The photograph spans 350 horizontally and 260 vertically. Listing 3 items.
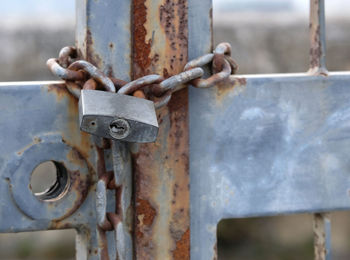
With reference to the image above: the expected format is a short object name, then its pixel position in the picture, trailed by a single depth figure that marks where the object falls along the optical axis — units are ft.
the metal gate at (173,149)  2.12
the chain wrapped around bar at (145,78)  2.09
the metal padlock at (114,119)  2.01
